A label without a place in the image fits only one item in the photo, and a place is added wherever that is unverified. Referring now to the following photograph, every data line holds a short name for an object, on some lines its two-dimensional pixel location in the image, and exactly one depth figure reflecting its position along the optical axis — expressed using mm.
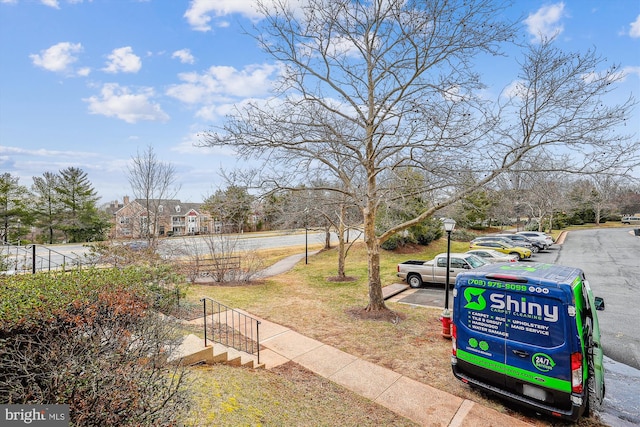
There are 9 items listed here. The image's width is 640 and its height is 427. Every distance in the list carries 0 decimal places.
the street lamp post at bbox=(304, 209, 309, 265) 16791
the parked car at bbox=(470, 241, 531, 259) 20688
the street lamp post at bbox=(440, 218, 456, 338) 7785
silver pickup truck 13312
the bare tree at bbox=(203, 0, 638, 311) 6734
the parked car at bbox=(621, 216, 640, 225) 53688
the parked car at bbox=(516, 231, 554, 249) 25234
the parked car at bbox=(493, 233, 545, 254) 23875
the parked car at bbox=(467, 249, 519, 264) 16750
